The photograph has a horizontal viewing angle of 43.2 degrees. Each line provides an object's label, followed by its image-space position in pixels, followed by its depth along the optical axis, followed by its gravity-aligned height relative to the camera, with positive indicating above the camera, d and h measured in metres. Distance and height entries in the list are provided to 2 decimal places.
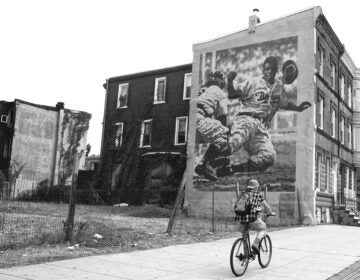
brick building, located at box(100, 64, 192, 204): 29.55 +4.66
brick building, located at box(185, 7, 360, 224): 23.42 +4.76
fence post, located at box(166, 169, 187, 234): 14.30 +0.03
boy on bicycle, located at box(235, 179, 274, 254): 8.55 -0.11
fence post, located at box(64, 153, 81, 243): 10.95 -0.59
